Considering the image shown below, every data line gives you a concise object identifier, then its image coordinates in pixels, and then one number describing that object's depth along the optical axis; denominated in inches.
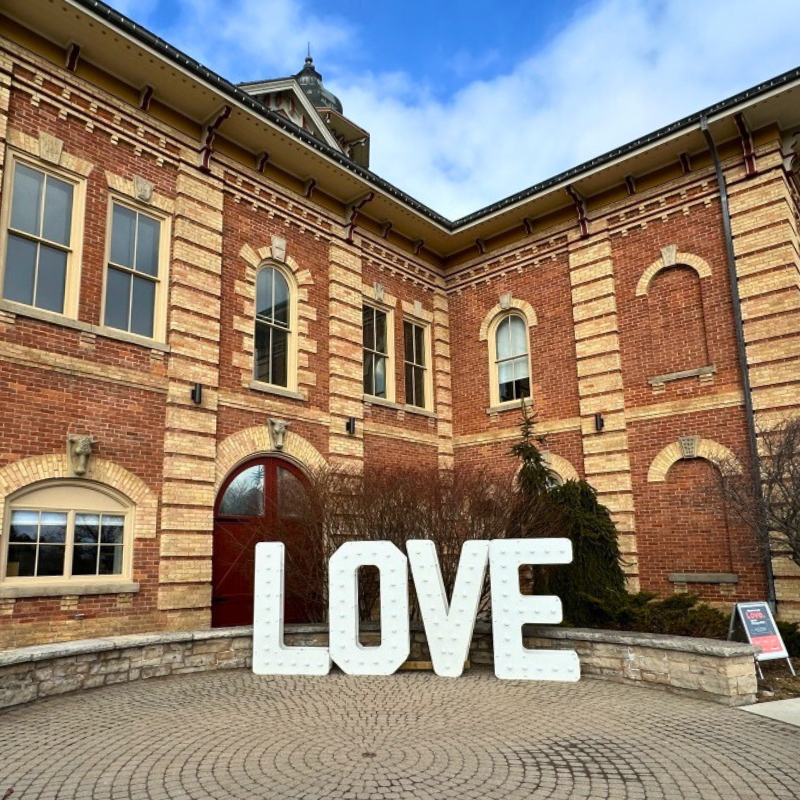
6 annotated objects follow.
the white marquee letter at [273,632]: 358.0
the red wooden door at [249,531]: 438.3
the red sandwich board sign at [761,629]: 339.6
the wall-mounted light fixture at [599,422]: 556.6
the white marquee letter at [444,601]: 349.1
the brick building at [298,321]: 391.2
